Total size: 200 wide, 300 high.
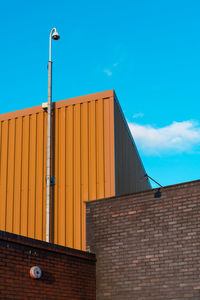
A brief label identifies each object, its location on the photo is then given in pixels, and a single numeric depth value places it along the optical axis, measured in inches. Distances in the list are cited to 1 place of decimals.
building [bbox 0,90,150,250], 610.5
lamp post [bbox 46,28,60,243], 605.6
